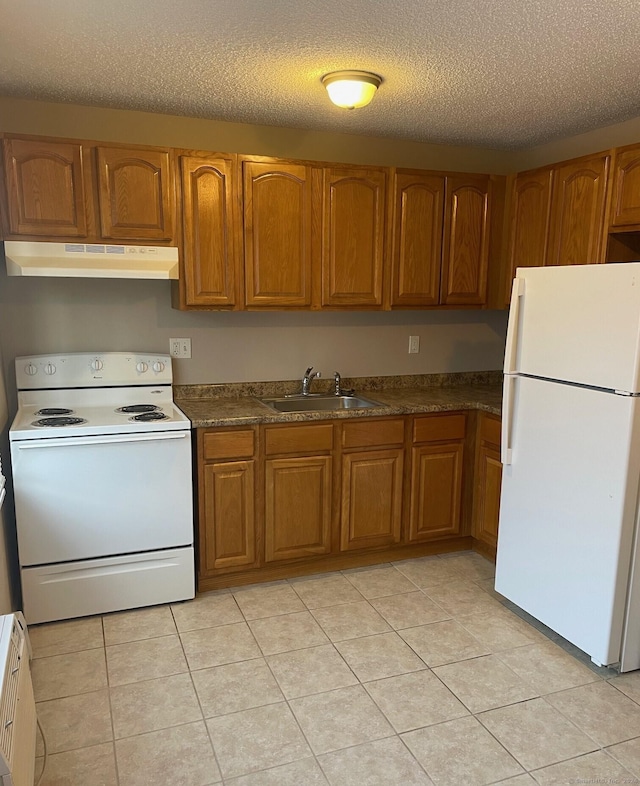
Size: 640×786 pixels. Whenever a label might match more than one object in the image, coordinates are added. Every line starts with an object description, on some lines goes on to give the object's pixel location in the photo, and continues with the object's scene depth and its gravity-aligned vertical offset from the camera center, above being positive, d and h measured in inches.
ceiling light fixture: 98.0 +33.3
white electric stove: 105.8 -37.3
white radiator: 58.3 -43.3
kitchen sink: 139.7 -24.4
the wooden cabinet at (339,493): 120.0 -40.6
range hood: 108.0 +5.8
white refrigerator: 90.7 -24.5
